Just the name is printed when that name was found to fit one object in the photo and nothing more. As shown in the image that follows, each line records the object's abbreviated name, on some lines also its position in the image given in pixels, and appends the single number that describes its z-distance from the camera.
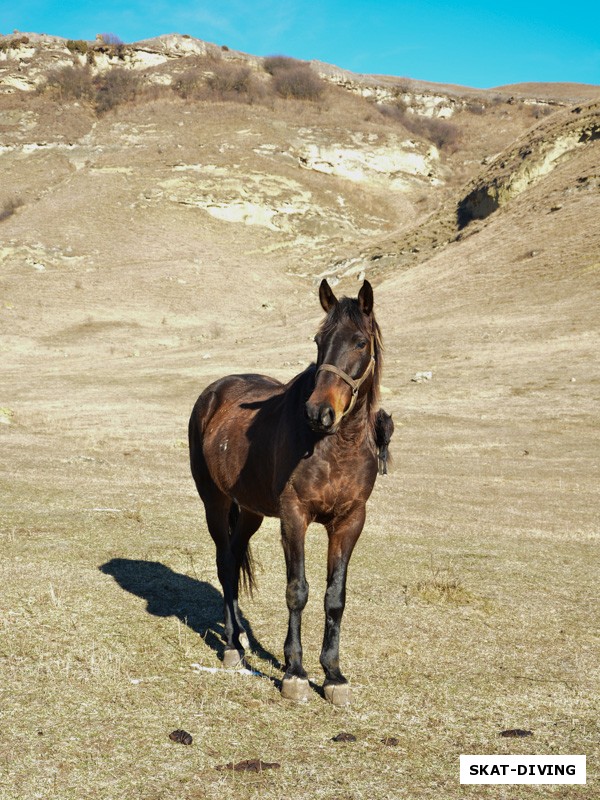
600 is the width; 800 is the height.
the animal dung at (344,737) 5.61
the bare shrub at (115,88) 100.88
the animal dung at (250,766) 5.00
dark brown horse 6.13
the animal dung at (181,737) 5.34
